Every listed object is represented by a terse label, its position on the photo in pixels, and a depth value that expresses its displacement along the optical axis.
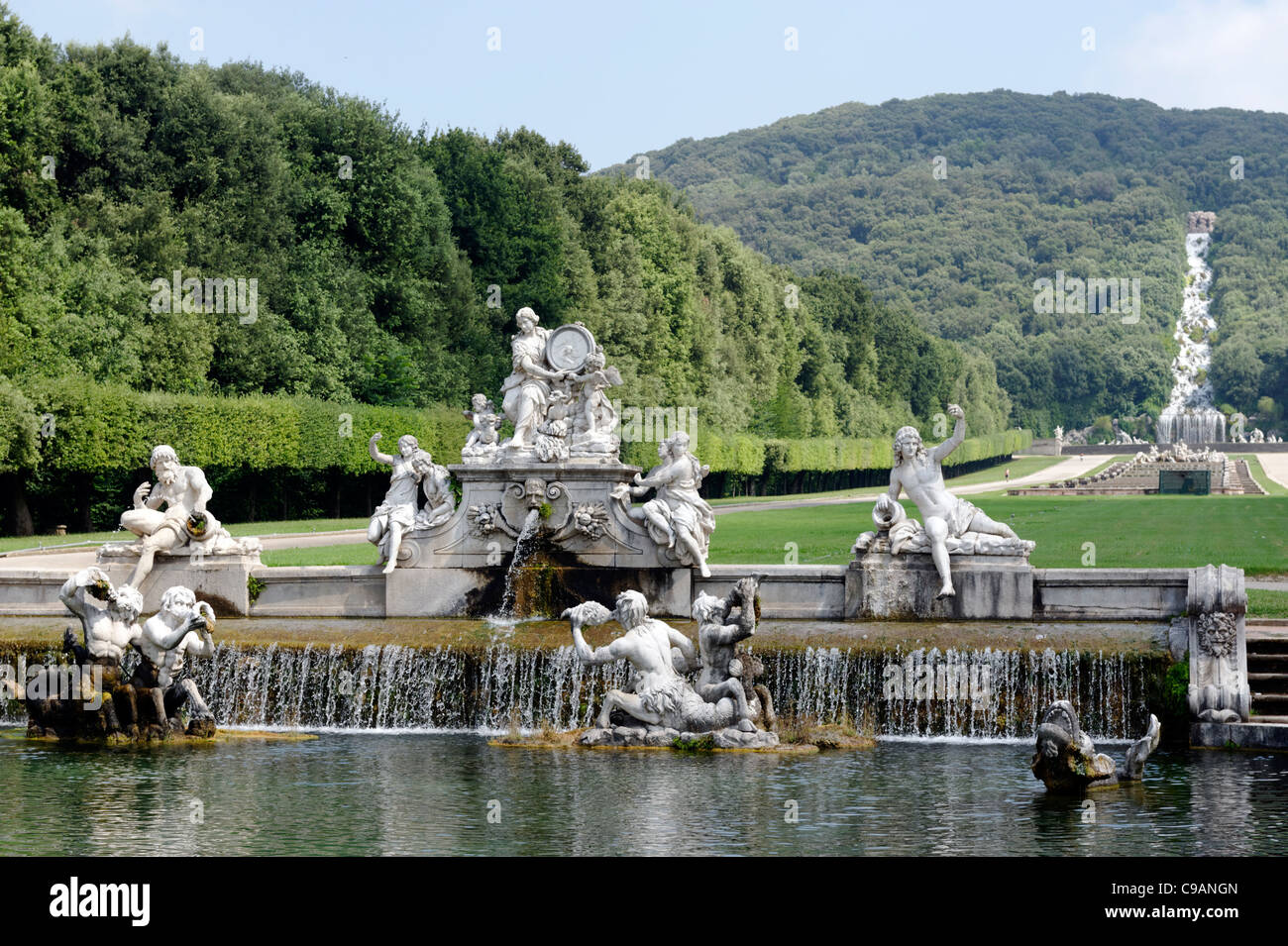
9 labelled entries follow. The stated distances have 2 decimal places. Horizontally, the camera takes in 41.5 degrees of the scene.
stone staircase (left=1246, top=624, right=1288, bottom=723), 15.93
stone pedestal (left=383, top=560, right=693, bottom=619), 19.72
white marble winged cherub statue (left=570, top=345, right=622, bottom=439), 20.31
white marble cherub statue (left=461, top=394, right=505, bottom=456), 20.38
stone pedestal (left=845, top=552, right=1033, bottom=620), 18.06
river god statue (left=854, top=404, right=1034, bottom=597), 18.08
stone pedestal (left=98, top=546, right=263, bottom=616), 19.67
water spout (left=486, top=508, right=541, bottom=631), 19.86
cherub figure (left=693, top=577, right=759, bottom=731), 15.38
